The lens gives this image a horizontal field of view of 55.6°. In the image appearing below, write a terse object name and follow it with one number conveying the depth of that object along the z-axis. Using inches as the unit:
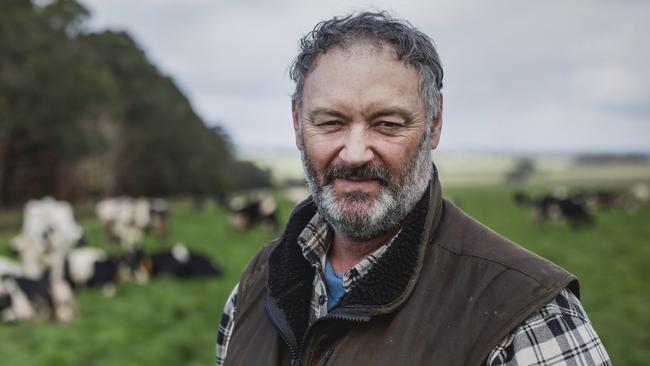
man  59.3
